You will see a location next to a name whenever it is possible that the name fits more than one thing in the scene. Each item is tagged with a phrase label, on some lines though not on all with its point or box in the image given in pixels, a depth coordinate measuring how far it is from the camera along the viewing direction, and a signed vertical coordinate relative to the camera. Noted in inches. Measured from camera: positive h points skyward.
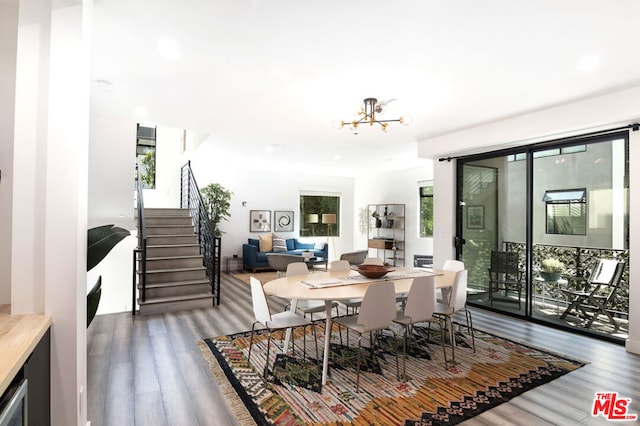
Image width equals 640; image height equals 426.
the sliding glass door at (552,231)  158.9 -6.5
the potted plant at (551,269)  178.1 -25.9
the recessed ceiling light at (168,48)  105.1 +52.6
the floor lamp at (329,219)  376.5 -2.5
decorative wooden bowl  140.9 -22.2
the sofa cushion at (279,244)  343.3 -27.9
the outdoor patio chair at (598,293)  159.9 -35.8
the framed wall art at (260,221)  362.3 -5.2
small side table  342.3 -47.4
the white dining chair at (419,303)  120.4 -30.3
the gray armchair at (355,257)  285.6 -33.2
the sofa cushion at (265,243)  339.9 -26.5
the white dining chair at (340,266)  164.1 -23.9
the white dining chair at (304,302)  133.0 -35.3
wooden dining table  111.3 -25.1
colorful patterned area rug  94.7 -53.6
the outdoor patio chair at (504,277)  191.6 -33.2
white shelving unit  365.7 -16.5
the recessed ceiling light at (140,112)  172.9 +52.9
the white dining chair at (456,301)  135.0 -33.3
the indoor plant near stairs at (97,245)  98.2 -8.8
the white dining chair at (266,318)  113.8 -35.6
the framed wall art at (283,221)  377.4 -5.2
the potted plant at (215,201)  321.1 +13.6
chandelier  148.2 +47.9
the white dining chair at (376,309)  109.7 -29.7
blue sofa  326.0 -35.1
